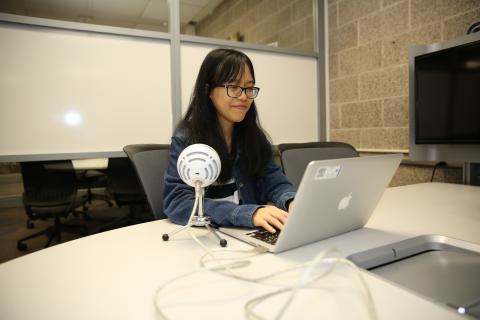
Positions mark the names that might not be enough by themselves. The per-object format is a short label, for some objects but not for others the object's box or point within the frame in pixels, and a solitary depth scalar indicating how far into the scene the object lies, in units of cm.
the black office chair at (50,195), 196
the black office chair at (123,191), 251
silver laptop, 60
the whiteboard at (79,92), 156
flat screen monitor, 140
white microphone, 79
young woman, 111
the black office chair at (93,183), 253
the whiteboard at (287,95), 227
